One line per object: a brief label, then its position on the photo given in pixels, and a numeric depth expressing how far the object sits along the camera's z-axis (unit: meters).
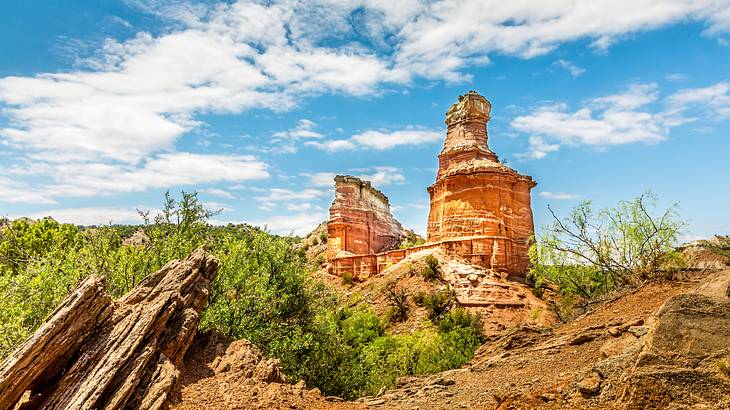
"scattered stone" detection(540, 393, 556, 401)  7.20
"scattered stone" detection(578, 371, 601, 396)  6.87
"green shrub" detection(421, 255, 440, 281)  35.66
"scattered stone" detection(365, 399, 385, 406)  11.08
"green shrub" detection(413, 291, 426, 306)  33.56
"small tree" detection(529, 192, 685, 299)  18.23
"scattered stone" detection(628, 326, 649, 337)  8.52
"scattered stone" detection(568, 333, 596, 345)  10.28
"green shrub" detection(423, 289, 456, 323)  31.69
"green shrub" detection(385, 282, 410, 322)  33.16
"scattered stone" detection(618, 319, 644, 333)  9.55
